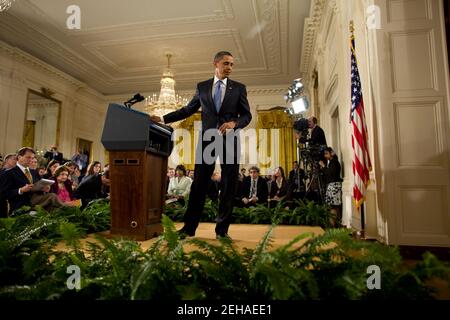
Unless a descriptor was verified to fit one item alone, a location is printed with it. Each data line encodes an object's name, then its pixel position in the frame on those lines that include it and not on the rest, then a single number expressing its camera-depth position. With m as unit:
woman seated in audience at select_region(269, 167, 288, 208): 5.42
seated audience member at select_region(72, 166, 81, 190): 6.51
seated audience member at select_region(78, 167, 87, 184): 8.70
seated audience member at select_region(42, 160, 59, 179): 5.55
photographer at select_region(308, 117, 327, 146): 4.48
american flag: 2.71
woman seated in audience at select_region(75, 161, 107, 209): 4.38
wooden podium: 2.21
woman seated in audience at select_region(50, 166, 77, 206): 4.60
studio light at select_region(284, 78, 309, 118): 5.88
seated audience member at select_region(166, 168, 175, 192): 6.93
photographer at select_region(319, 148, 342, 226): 4.02
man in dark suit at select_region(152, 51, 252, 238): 2.23
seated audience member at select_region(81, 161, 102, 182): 5.28
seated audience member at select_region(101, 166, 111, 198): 4.62
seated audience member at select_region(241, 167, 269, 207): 5.24
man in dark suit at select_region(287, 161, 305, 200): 4.78
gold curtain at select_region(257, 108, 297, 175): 9.37
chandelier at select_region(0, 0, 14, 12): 4.14
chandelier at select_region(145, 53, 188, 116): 6.98
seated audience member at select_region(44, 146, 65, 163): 7.39
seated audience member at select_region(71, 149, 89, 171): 8.28
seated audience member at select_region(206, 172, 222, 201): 4.99
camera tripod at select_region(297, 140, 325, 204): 4.34
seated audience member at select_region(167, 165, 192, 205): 5.37
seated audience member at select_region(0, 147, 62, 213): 3.25
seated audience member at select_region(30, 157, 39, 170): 3.73
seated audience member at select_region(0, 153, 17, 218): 3.29
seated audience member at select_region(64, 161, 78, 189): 5.27
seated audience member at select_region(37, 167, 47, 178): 5.61
